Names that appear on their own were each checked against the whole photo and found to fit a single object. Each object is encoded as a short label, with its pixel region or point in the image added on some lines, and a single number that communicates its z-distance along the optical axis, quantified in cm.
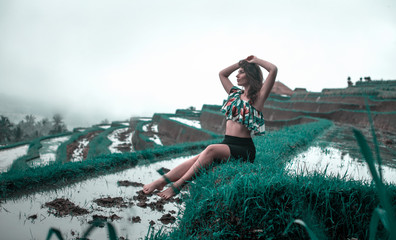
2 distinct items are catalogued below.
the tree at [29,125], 7956
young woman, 298
